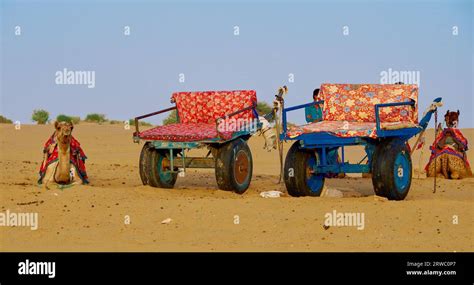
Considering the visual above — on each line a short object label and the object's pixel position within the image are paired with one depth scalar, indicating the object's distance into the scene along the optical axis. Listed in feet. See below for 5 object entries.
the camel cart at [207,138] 54.80
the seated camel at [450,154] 66.49
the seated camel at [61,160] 55.06
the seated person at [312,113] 60.54
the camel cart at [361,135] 49.55
